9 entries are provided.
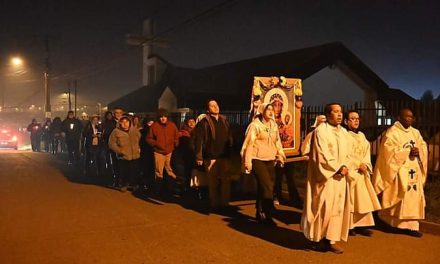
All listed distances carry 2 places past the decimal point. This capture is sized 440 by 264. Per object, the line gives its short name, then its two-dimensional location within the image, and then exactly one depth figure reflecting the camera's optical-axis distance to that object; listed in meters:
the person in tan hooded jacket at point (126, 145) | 10.15
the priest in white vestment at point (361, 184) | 6.12
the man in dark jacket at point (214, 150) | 7.99
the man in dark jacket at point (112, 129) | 11.01
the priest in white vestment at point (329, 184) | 5.38
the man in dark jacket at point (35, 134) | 23.48
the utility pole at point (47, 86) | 29.75
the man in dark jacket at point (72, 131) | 14.95
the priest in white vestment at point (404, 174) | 6.44
